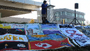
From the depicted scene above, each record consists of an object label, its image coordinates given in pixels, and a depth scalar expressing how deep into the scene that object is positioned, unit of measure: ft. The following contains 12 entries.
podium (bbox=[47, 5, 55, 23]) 25.10
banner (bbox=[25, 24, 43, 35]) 19.29
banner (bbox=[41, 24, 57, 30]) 21.23
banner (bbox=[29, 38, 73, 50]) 15.36
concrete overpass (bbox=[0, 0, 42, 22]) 53.08
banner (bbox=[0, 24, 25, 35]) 18.10
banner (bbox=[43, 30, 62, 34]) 20.12
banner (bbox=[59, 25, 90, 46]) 18.64
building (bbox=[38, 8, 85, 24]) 111.37
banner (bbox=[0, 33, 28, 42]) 15.69
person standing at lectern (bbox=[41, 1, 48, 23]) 24.16
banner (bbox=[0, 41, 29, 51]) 14.03
